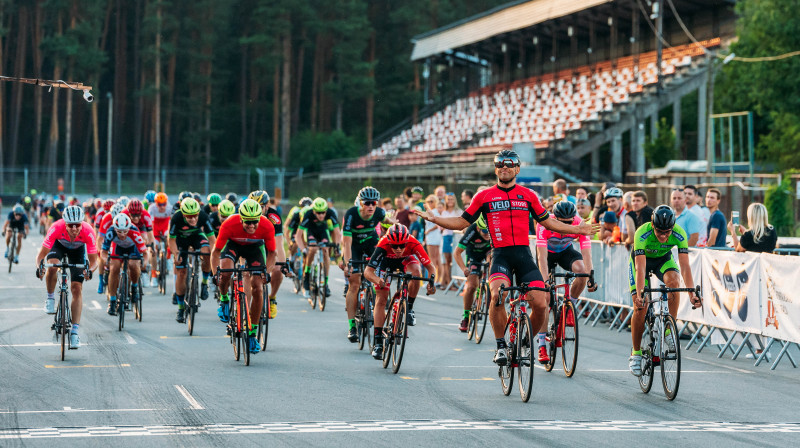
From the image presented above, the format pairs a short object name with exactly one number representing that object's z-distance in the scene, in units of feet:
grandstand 147.33
